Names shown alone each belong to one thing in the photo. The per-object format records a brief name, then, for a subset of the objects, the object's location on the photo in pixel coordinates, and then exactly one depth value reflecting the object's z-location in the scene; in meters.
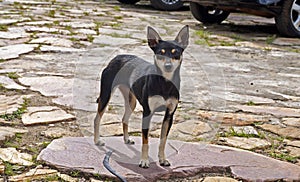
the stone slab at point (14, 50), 5.11
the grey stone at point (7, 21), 7.38
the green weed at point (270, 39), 6.77
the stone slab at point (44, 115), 3.09
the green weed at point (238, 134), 3.02
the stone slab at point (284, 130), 3.06
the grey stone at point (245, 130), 3.06
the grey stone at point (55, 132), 2.86
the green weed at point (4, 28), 6.80
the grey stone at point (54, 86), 3.63
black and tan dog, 2.15
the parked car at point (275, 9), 6.80
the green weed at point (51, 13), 8.80
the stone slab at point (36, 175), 2.28
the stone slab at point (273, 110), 3.49
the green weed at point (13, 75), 4.18
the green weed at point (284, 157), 2.66
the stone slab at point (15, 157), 2.45
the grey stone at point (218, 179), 2.35
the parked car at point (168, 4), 10.34
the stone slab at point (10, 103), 3.28
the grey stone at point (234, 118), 3.13
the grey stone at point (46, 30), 6.78
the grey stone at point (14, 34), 6.24
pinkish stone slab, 2.37
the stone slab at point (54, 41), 5.91
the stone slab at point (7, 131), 2.77
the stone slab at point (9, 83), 3.88
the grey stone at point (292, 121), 3.26
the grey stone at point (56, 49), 5.54
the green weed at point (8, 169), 2.32
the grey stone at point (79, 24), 7.40
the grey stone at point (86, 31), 6.60
